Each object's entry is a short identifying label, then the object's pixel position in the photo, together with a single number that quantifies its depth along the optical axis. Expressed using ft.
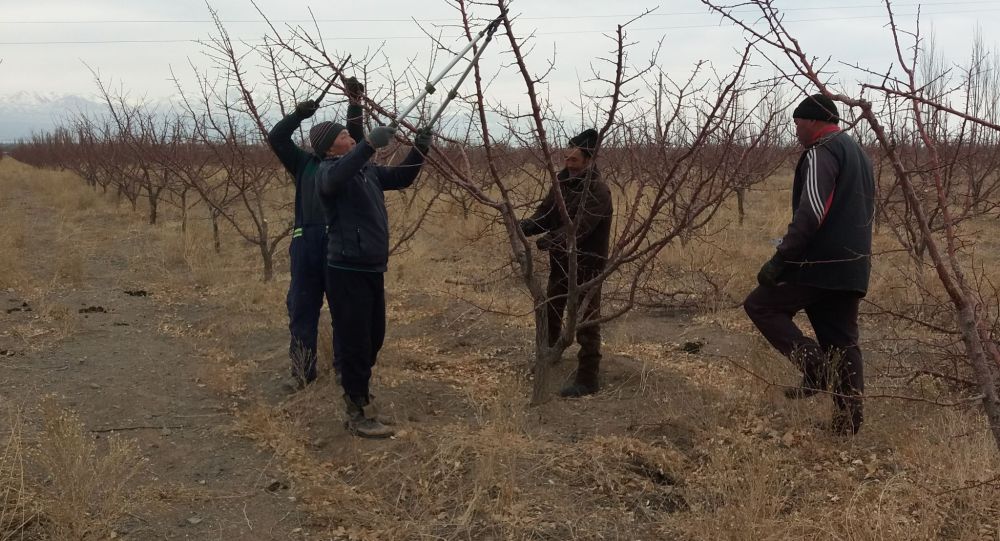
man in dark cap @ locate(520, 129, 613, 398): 12.32
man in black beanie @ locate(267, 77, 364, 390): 13.01
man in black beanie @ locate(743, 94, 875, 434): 9.72
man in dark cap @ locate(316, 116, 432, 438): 10.66
